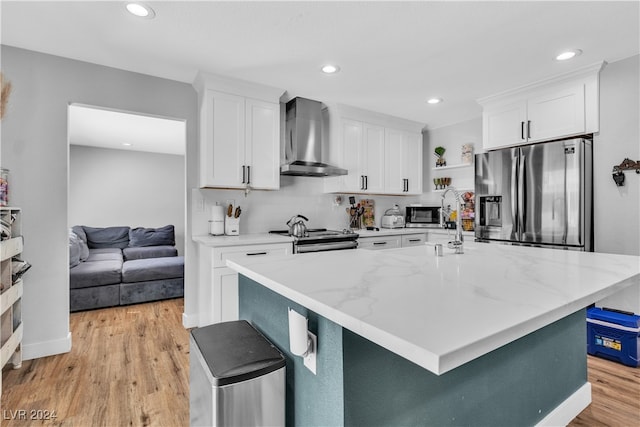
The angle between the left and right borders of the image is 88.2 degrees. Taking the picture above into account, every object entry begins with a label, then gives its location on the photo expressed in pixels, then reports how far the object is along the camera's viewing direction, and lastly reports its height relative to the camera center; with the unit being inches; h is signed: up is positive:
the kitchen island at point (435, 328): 28.3 -9.9
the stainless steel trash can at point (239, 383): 42.0 -22.2
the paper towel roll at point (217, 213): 128.4 +0.5
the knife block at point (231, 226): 130.1 -4.6
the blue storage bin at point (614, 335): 94.7 -36.5
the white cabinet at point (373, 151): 154.7 +31.3
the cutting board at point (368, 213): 178.0 +0.4
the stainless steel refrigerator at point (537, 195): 110.5 +6.8
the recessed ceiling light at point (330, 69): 111.7 +50.0
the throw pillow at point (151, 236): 221.8 -14.8
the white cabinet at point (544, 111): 111.2 +38.4
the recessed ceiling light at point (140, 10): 78.1 +49.6
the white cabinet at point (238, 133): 119.6 +30.8
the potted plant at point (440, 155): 180.5 +32.2
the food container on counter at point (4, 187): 90.4 +7.8
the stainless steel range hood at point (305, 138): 141.9 +33.2
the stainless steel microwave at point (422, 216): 178.2 -1.3
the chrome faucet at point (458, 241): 71.3 -6.0
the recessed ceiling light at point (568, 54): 100.1 +49.1
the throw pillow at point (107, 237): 214.3 -14.7
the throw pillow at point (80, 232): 200.5 -10.5
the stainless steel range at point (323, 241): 126.0 -10.9
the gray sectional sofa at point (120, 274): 150.5 -28.6
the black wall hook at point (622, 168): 101.4 +13.9
